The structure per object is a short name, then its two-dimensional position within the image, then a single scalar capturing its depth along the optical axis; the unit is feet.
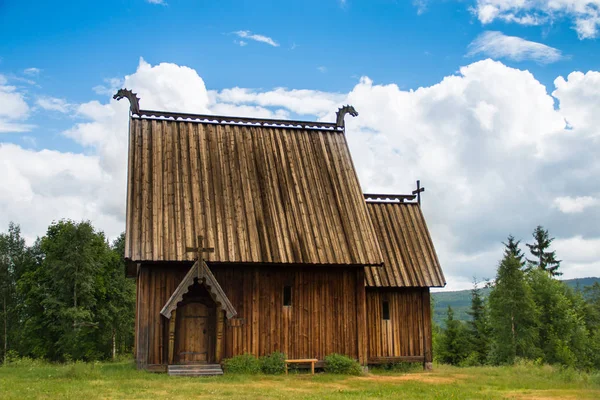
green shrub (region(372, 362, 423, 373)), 86.63
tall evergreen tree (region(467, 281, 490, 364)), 193.69
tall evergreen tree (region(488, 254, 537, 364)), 159.33
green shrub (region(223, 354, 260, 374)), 72.69
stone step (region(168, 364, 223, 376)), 69.51
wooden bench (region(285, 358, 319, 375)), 74.37
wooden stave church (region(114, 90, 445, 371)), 73.15
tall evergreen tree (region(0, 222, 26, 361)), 160.66
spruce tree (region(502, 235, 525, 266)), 223.92
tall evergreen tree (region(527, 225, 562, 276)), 233.14
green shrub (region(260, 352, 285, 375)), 74.02
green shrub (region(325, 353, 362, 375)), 76.84
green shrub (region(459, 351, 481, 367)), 171.15
